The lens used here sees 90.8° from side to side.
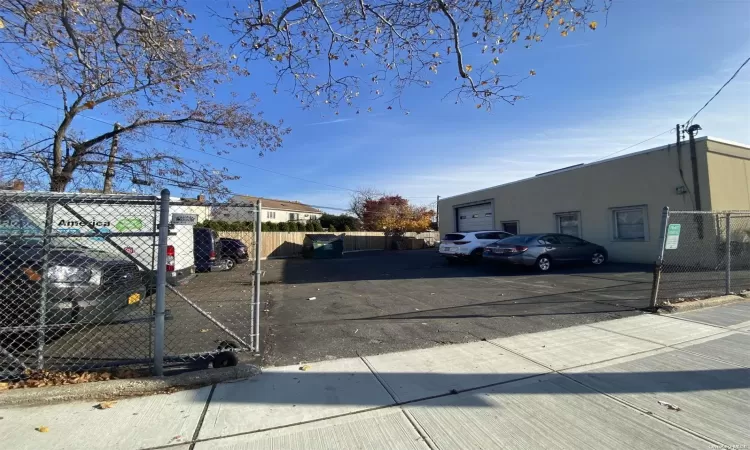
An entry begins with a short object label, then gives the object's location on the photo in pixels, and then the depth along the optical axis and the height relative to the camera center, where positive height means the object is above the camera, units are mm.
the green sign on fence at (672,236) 6559 -72
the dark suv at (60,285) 3725 -439
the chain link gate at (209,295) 4145 -1280
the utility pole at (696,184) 12320 +1587
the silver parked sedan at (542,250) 12445 -538
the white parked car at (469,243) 15227 -273
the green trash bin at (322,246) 25266 -449
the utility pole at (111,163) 10805 +2371
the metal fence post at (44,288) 3573 -417
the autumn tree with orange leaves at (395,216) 43062 +2700
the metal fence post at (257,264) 4094 -250
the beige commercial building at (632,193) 12539 +1561
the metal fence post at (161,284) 3625 -396
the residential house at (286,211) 52438 +4493
